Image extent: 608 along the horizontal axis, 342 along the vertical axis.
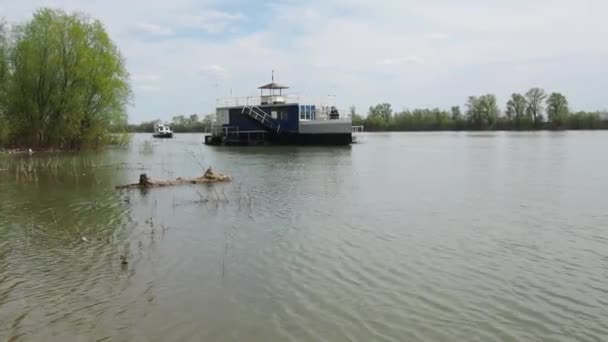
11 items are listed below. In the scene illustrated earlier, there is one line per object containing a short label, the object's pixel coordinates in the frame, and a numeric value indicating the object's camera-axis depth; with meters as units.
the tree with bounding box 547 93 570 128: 103.94
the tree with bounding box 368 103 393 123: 138.12
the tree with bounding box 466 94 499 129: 114.81
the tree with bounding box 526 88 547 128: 108.94
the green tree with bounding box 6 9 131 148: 37.75
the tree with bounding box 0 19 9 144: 37.41
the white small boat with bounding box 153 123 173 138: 95.25
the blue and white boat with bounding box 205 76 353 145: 51.38
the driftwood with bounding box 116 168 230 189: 19.33
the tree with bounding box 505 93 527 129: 109.50
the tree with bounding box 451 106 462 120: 123.75
